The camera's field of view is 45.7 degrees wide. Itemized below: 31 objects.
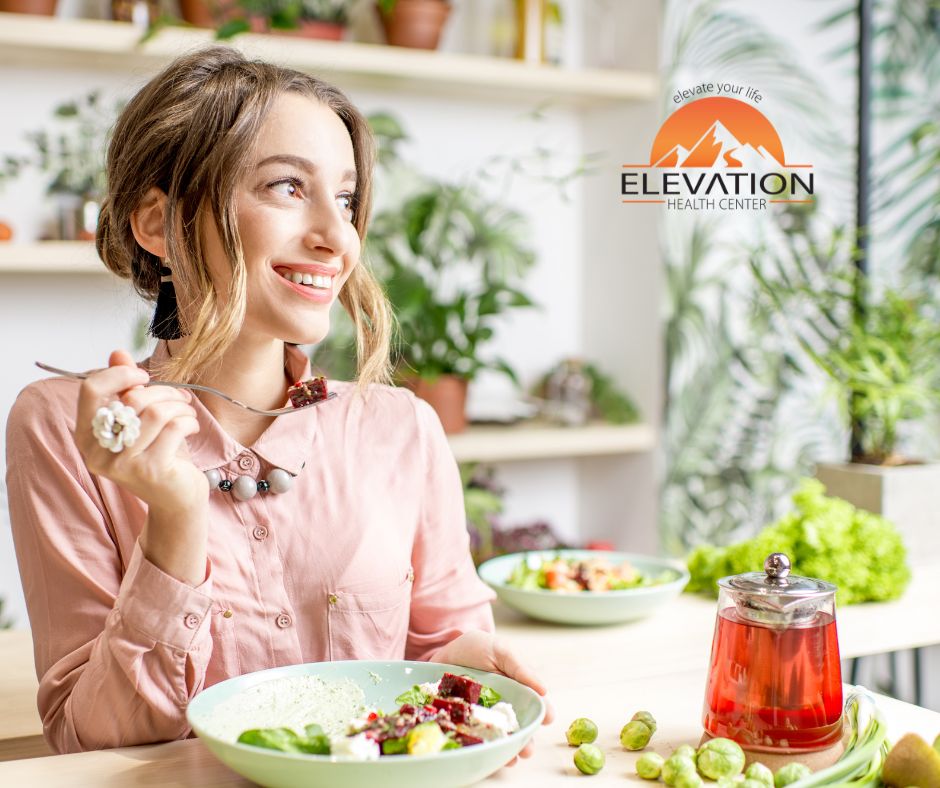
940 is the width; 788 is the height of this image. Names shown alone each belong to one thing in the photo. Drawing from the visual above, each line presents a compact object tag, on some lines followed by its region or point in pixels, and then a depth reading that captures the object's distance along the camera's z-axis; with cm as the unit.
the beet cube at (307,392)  135
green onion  99
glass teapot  104
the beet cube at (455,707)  101
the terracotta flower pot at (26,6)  284
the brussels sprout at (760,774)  97
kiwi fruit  98
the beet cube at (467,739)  96
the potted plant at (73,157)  307
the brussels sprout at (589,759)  104
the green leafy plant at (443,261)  324
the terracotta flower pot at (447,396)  325
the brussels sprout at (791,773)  99
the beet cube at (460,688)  107
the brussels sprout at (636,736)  111
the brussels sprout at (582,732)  111
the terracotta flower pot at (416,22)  329
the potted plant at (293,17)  306
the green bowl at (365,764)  90
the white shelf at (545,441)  327
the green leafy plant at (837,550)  184
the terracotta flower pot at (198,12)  308
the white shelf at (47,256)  286
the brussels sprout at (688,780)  99
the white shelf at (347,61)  283
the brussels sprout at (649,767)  103
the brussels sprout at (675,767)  101
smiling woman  121
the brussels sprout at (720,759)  100
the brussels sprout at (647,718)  113
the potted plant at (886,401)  216
